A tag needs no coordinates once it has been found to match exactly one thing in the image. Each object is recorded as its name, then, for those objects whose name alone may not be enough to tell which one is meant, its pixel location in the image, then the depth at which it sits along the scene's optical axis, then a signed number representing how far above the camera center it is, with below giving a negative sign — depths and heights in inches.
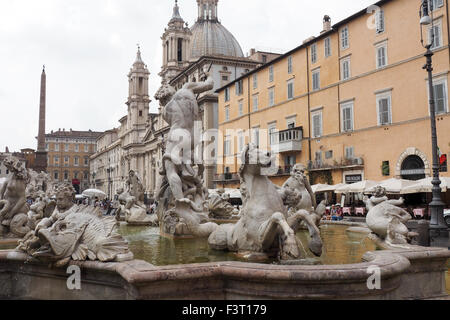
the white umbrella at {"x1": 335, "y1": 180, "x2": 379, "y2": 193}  840.6 +8.8
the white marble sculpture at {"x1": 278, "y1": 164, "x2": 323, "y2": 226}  258.3 -1.9
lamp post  436.2 -21.3
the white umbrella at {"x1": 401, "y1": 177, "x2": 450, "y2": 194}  727.0 +5.9
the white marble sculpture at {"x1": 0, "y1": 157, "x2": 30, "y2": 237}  253.0 -3.3
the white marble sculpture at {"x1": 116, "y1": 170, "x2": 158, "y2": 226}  366.3 -10.2
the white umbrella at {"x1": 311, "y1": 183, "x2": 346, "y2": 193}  959.6 +9.2
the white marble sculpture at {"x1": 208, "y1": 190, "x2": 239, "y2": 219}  362.9 -14.5
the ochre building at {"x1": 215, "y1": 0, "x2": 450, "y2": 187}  942.4 +265.3
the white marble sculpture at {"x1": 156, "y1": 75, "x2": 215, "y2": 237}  249.8 +21.3
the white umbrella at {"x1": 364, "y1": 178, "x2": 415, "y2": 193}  763.4 +9.7
